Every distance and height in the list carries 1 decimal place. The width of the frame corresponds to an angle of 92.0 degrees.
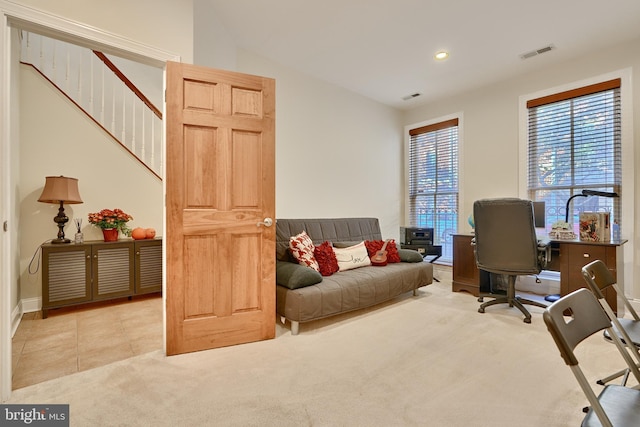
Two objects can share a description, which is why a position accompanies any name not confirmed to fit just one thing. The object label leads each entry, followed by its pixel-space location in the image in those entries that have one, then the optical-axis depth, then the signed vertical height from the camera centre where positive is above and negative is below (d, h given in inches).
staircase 133.6 +58.3
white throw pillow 135.1 -20.8
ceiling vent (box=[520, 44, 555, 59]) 135.4 +71.4
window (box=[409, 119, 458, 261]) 192.1 +20.2
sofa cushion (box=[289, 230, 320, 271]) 120.0 -15.8
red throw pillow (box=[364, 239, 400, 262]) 148.8 -18.5
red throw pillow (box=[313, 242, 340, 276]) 124.6 -20.1
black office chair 114.8 -12.5
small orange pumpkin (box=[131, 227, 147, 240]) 140.0 -10.6
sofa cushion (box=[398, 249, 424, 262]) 149.9 -22.2
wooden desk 113.4 -20.4
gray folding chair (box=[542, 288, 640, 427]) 34.3 -16.6
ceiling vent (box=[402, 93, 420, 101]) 189.6 +71.6
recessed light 140.0 +71.9
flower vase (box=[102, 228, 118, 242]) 134.2 -10.2
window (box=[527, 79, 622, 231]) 135.3 +29.1
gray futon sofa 102.8 -26.2
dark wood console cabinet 117.4 -24.9
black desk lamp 126.1 +7.0
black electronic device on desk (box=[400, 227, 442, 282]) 181.5 -18.5
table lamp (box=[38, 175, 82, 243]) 118.4 +6.3
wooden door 86.6 +0.8
